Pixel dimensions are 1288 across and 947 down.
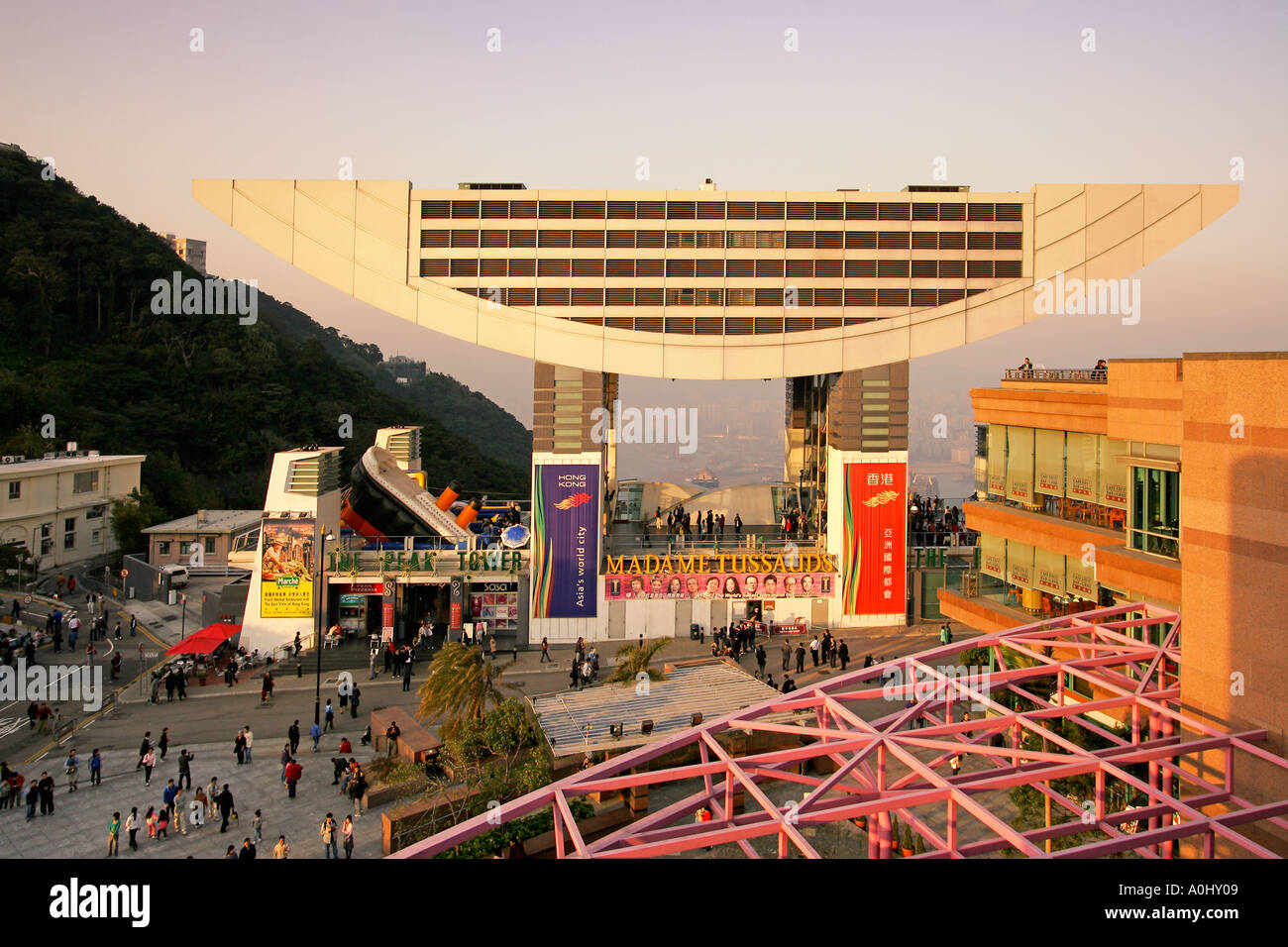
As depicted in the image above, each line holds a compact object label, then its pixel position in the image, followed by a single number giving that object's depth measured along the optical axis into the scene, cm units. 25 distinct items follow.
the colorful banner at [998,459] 2798
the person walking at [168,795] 2395
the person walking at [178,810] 2362
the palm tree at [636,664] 3003
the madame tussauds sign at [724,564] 4262
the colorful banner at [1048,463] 2494
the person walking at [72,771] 2591
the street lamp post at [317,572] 4009
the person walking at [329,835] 2205
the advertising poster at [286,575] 4012
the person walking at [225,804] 2362
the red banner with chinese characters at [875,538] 4300
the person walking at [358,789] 2494
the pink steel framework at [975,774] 1123
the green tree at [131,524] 5728
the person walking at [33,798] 2409
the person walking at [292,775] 2567
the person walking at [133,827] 2266
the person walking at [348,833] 2162
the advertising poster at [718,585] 4241
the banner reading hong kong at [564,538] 4197
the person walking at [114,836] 2205
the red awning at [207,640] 3506
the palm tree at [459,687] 2636
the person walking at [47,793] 2422
